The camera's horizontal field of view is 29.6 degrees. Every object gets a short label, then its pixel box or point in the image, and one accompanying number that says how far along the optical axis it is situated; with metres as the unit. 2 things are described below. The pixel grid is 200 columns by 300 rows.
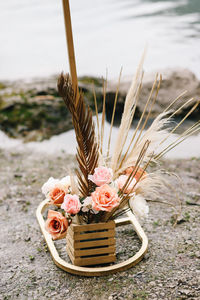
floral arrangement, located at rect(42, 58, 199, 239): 1.40
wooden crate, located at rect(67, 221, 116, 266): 1.49
